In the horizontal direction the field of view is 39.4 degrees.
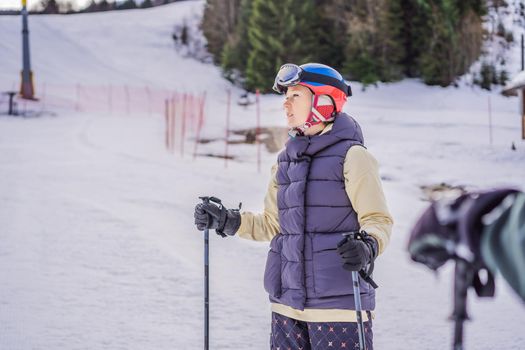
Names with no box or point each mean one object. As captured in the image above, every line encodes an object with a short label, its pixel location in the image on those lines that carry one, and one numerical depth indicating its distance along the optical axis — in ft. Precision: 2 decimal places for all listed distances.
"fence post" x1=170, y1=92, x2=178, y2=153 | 53.19
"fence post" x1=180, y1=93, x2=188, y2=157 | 51.11
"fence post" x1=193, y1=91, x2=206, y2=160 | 51.46
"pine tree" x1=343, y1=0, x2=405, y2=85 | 99.91
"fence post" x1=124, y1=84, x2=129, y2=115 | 88.09
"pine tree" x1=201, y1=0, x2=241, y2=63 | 124.57
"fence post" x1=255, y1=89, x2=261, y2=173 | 43.65
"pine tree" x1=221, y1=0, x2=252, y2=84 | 111.65
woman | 8.42
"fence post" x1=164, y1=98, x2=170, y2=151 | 52.95
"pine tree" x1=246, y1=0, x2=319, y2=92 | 104.12
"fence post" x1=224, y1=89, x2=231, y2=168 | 45.60
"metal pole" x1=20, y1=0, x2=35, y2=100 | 75.77
